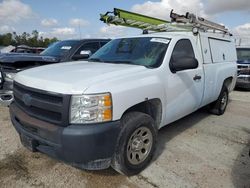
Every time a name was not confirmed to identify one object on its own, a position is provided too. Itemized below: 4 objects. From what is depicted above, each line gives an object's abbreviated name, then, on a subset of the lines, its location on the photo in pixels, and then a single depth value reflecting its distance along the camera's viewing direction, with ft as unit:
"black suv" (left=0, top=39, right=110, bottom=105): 12.06
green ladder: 12.23
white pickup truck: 6.41
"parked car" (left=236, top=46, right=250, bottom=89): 23.69
